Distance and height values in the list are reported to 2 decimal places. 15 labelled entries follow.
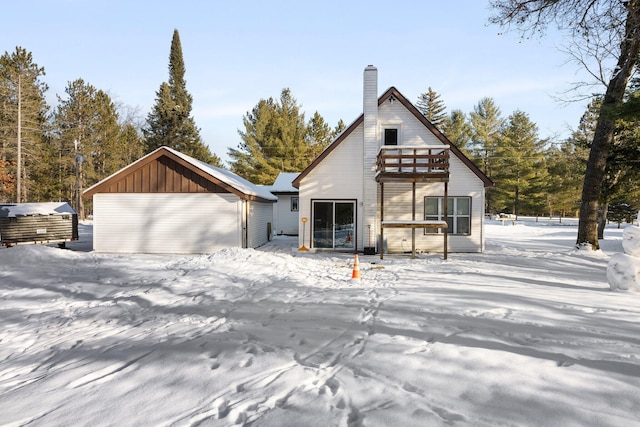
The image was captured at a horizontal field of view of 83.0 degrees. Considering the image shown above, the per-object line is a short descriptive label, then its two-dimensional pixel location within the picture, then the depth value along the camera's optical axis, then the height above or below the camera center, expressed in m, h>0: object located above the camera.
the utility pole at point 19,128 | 26.28 +6.46
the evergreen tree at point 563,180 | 39.28 +3.86
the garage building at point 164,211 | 15.78 +0.06
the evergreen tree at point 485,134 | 46.94 +10.63
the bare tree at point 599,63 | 12.27 +5.66
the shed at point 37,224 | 16.09 -0.56
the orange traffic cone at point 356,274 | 8.97 -1.55
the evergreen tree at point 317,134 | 42.66 +9.42
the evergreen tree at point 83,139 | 35.84 +7.37
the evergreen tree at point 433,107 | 53.09 +15.72
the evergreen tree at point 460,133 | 48.25 +10.84
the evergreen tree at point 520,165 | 42.72 +5.92
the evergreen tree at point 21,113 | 30.03 +8.57
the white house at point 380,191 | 15.32 +0.95
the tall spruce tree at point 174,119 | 39.72 +10.45
